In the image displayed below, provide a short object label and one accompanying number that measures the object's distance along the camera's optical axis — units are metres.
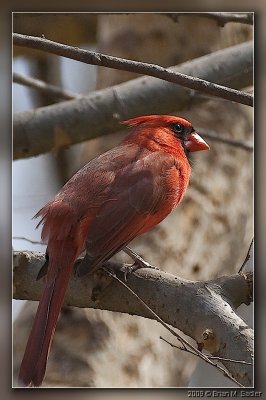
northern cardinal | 4.37
